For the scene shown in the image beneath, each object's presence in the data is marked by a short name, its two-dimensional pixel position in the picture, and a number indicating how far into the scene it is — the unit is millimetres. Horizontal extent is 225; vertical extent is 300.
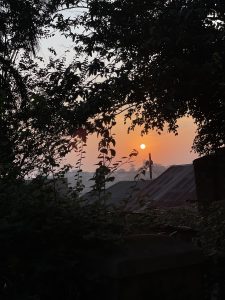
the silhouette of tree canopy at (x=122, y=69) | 9414
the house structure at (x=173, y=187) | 21262
